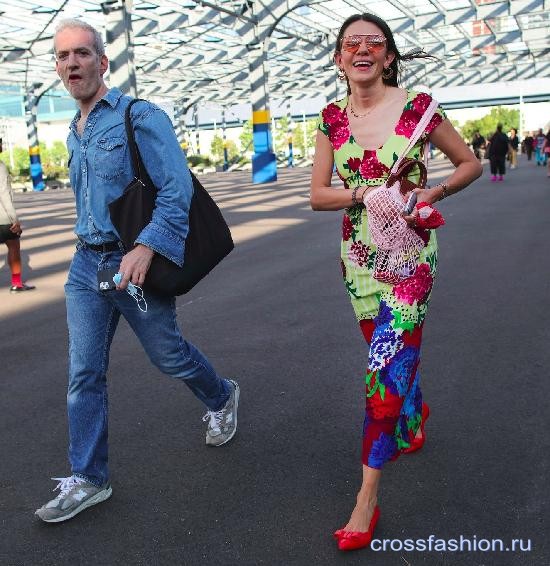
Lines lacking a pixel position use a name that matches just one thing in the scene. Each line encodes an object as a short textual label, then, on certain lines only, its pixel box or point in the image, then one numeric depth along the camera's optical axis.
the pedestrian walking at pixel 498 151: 22.55
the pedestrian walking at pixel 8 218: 7.77
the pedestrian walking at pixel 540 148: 31.59
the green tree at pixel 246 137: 67.30
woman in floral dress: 2.69
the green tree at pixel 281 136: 65.44
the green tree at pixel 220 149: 62.06
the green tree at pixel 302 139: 67.75
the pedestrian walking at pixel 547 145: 22.65
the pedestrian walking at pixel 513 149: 31.58
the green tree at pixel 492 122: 75.25
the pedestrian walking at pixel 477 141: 31.94
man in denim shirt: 2.79
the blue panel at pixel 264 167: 30.45
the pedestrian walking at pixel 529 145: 40.24
